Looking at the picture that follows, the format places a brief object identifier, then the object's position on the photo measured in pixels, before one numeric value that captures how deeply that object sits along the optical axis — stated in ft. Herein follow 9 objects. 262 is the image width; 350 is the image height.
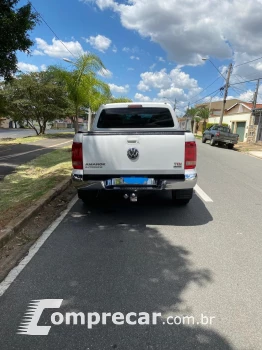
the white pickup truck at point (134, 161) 15.25
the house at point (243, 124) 97.60
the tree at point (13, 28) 22.71
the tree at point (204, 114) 196.24
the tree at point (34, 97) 92.99
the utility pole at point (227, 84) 95.50
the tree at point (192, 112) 211.31
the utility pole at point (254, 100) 97.86
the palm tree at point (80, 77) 45.68
